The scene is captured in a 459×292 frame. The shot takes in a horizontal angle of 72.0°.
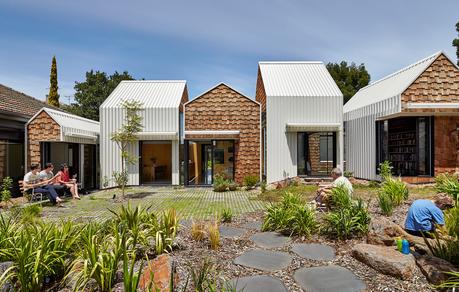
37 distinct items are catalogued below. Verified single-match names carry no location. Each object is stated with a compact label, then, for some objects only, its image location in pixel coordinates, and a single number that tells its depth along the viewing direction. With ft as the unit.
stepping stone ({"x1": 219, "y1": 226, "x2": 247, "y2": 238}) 18.61
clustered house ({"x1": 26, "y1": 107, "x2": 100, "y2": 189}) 43.96
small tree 39.70
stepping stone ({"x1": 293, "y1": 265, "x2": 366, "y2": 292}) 12.01
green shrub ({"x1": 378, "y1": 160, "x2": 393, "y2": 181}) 37.17
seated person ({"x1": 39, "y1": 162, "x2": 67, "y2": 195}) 35.90
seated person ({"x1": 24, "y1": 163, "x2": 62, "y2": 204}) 34.27
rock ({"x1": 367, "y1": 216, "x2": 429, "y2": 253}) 15.39
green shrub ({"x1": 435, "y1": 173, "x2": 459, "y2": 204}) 22.44
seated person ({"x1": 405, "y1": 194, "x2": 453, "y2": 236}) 17.11
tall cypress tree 106.28
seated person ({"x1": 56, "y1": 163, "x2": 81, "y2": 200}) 38.69
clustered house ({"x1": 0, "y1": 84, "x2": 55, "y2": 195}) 42.86
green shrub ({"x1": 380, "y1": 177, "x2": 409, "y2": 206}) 25.40
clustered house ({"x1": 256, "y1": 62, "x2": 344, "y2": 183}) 50.47
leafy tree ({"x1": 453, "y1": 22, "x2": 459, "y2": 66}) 90.63
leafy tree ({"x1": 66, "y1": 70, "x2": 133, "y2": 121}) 113.70
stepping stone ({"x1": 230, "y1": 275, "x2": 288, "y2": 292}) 12.00
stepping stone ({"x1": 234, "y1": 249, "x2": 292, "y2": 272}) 14.20
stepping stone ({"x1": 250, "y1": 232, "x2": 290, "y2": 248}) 17.11
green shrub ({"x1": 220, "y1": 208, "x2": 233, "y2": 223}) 22.11
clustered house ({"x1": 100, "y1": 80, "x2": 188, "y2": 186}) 51.75
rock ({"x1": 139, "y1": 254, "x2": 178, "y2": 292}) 11.18
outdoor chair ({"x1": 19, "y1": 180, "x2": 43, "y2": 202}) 34.45
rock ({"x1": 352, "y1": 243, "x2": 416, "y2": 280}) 12.53
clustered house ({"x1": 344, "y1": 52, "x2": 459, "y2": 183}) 40.19
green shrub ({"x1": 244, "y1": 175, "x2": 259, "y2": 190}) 48.34
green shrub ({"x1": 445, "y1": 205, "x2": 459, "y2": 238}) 14.48
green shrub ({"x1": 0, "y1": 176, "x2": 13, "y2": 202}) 32.01
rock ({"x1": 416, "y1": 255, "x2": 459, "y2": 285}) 11.91
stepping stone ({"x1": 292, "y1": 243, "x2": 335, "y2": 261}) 15.11
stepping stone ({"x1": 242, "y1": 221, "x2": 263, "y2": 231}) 20.62
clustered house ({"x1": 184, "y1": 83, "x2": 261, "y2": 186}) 52.06
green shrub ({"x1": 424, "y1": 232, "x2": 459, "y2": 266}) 13.25
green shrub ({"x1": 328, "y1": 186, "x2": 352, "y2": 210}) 18.97
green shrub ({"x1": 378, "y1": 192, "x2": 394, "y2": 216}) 22.35
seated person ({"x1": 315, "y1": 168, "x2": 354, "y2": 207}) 22.07
